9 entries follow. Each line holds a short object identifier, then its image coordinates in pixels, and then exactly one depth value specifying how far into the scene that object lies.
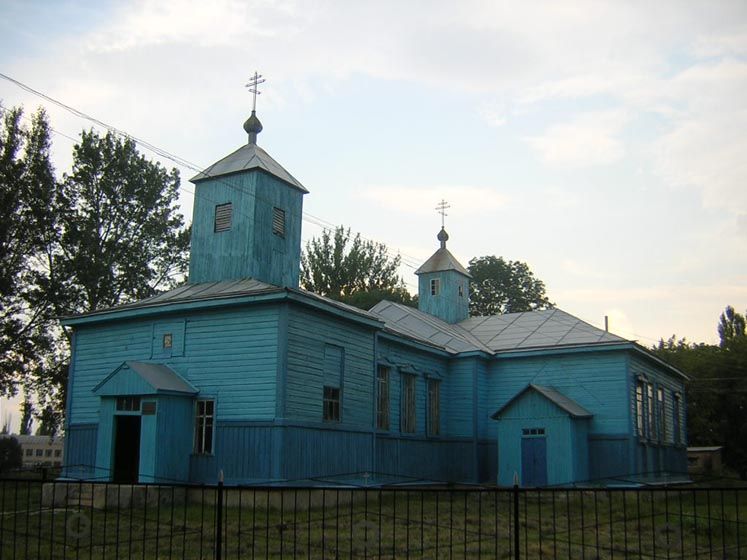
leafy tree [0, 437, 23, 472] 43.26
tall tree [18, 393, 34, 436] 31.47
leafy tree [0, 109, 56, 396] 29.94
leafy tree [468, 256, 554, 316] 55.28
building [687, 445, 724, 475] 41.03
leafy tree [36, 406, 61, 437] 31.89
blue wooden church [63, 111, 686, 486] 17.31
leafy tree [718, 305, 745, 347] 61.66
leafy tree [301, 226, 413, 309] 53.12
